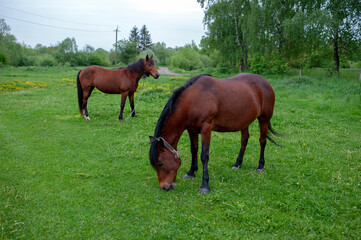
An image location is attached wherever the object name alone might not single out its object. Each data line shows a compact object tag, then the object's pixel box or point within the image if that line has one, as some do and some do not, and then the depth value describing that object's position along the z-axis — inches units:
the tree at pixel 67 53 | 2329.0
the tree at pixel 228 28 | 1063.0
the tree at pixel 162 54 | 3113.4
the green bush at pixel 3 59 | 1760.6
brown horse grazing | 158.7
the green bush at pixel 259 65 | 1014.4
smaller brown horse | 371.9
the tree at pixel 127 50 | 1662.2
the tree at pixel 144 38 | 3575.3
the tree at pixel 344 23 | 705.6
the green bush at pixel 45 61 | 2141.0
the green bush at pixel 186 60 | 2124.8
